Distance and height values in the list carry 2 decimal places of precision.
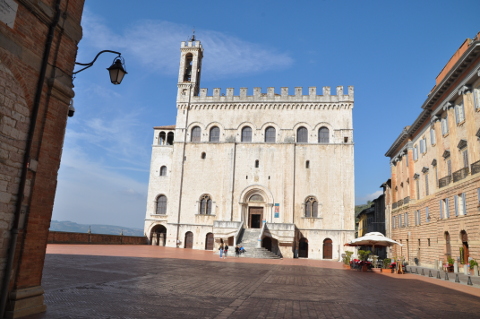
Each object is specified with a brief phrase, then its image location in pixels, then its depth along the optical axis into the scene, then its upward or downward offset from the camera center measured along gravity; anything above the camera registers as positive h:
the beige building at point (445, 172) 20.55 +5.22
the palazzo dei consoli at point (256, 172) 37.22 +6.88
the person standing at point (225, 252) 28.90 -1.36
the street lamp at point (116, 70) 8.46 +3.63
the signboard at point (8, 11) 6.43 +3.73
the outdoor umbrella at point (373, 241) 22.77 +0.14
